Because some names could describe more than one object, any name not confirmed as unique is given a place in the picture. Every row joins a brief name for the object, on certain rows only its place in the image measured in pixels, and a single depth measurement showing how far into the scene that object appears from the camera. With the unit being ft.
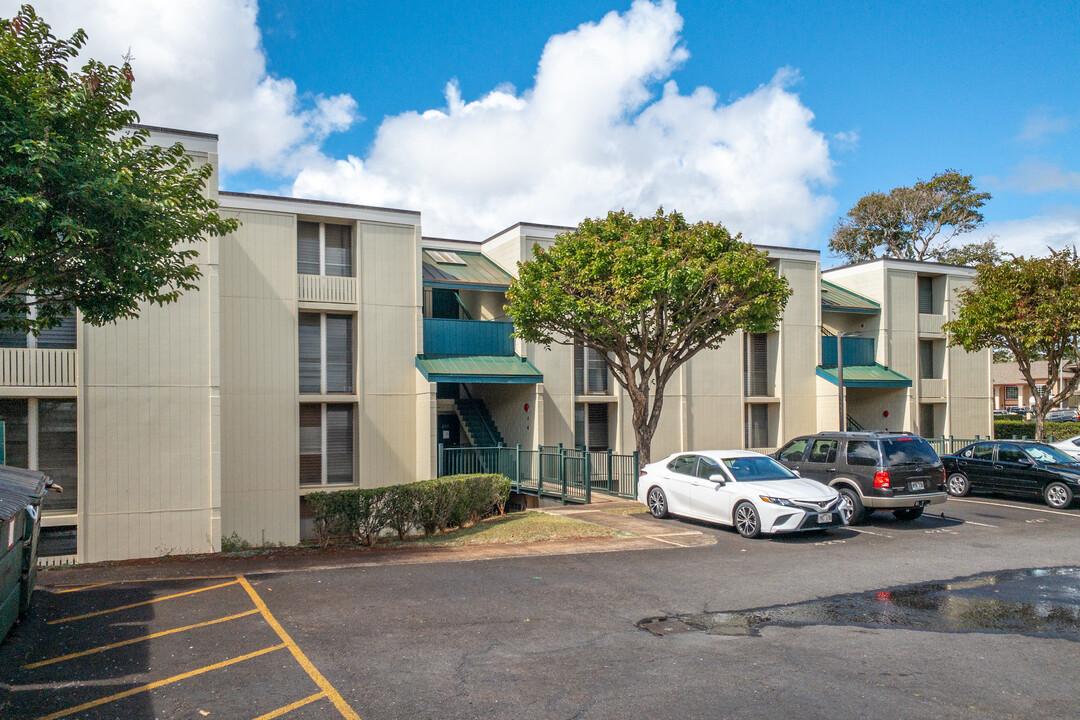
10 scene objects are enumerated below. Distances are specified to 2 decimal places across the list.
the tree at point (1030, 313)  75.77
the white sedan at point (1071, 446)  71.34
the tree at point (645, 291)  54.39
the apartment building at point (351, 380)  51.85
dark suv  48.16
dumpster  22.18
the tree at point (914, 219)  155.94
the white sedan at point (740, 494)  42.98
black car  57.31
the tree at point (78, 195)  28.66
